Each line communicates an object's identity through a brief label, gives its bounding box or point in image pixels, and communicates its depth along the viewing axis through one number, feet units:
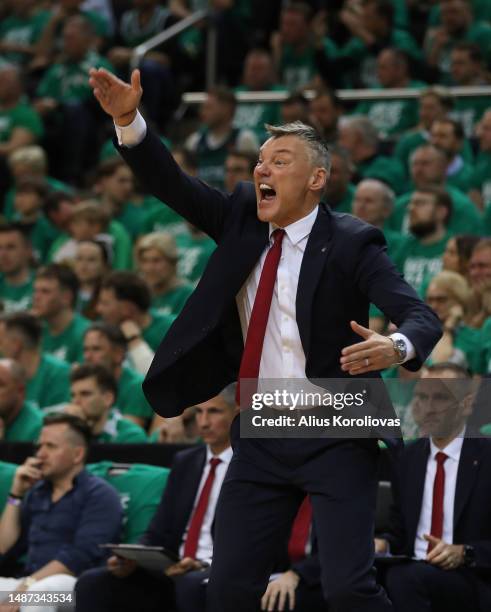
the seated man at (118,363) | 55.83
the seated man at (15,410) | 52.95
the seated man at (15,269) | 69.00
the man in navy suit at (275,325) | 29.09
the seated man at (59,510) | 44.62
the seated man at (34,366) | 58.03
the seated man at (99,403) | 51.52
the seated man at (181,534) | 42.60
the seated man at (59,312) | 62.13
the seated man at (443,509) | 38.55
